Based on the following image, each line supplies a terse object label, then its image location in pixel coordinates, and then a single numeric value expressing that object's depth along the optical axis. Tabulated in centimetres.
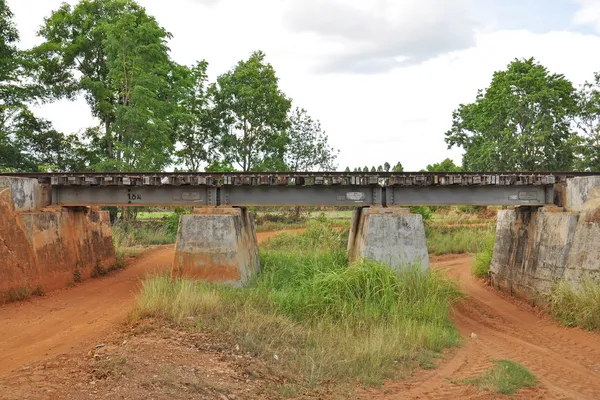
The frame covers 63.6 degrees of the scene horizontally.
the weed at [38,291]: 1123
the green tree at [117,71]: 2342
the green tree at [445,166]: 4403
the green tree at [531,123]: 2872
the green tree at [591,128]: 2833
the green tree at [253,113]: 3234
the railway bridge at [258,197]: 1165
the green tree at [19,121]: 2381
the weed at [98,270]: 1449
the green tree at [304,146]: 3994
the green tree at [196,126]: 3353
